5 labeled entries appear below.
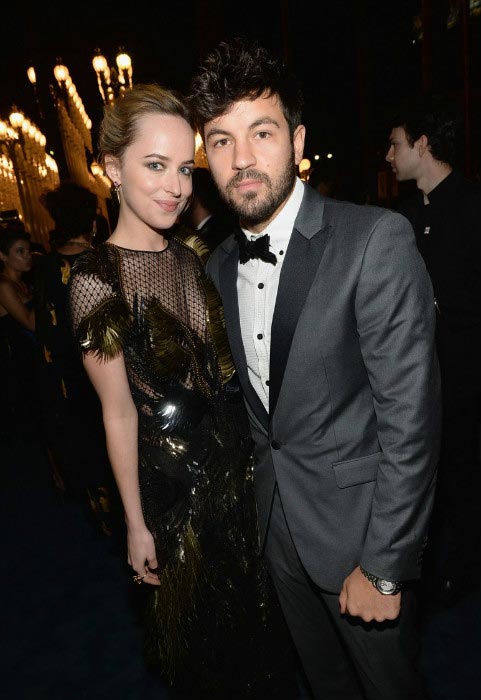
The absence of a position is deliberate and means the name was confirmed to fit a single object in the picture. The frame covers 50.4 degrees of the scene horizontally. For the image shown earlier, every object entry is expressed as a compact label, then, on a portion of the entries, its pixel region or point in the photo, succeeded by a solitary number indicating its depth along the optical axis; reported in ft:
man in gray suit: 4.02
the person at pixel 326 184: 21.48
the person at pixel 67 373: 9.70
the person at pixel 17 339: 14.02
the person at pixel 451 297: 7.30
